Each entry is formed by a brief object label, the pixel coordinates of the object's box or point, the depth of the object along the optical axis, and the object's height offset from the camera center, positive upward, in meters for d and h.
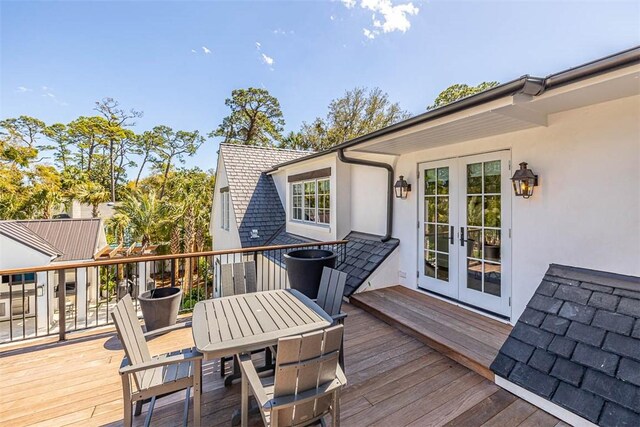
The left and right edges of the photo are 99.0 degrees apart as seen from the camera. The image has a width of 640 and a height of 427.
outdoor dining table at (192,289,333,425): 1.82 -0.87
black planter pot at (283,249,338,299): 3.89 -0.86
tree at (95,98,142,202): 22.46 +6.95
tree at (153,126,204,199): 25.09 +6.33
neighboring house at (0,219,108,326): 8.36 -1.29
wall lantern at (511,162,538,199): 3.23 +0.38
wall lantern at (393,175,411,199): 4.98 +0.45
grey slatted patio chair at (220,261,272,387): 3.16 -0.79
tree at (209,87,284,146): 20.92 +7.34
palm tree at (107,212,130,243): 14.74 -0.67
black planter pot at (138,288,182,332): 3.40 -1.22
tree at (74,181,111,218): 18.14 +1.17
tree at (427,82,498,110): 16.09 +7.38
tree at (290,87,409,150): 19.33 +6.99
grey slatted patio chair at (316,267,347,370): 2.61 -0.83
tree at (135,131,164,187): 24.67 +6.03
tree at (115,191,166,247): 13.41 -0.19
